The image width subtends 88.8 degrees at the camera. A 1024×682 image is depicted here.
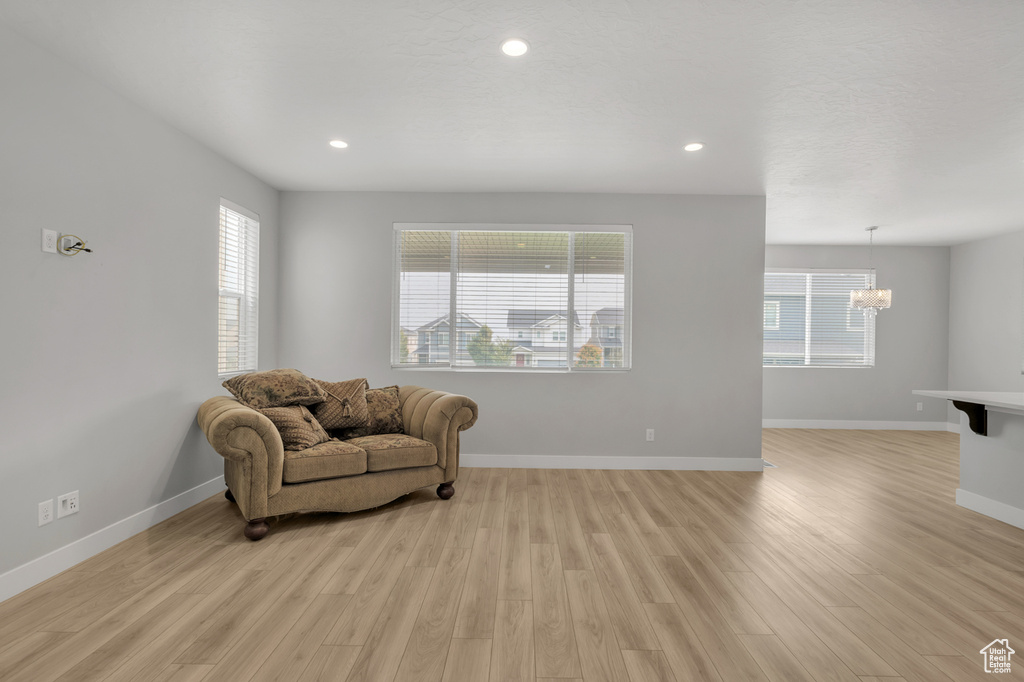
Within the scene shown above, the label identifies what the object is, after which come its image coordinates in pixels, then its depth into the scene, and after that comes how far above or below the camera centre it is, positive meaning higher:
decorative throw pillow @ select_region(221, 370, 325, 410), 3.62 -0.40
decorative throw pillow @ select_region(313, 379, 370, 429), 3.95 -0.55
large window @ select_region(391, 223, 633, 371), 5.04 +0.38
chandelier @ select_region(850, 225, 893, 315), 6.11 +0.54
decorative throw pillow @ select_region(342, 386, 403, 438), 4.13 -0.64
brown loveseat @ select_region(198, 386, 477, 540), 3.12 -0.85
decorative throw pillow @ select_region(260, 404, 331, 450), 3.49 -0.64
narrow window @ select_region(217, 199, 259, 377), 4.18 +0.34
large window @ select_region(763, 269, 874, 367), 7.45 +0.31
